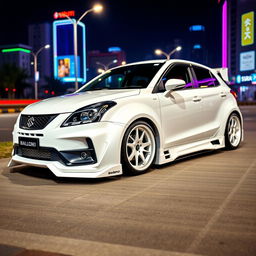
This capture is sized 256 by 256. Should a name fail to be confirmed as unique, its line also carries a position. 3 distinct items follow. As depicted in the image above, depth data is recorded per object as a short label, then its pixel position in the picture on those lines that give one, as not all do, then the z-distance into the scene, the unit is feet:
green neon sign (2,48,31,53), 590.14
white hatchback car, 17.43
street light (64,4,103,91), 89.51
